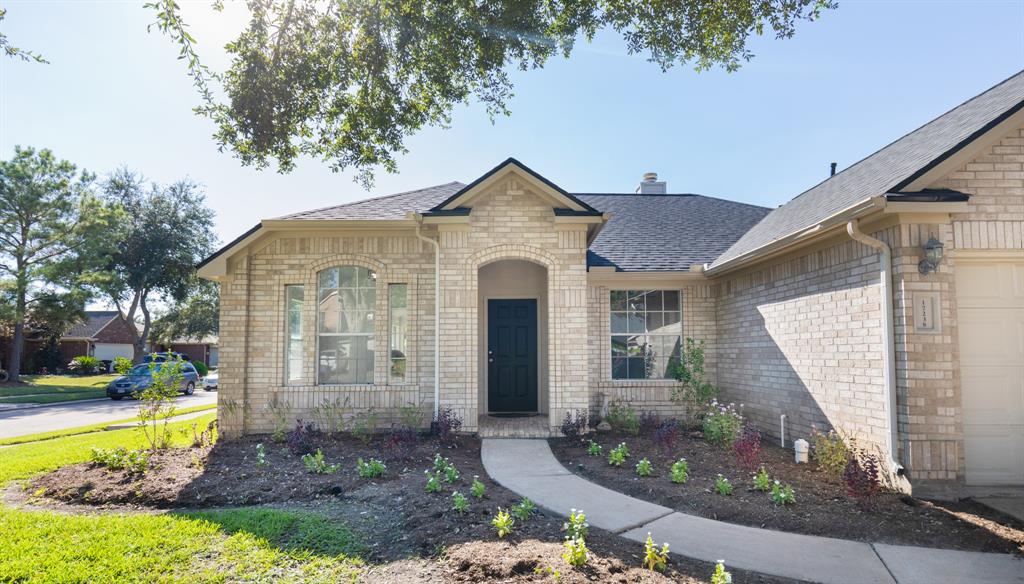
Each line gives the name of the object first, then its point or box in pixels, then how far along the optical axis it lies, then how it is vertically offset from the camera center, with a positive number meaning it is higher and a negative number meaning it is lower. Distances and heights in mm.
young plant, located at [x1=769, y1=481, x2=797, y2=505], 5090 -1789
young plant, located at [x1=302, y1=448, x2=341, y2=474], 6389 -1831
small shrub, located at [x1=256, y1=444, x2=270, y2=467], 6746 -1828
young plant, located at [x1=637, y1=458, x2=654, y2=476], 6141 -1804
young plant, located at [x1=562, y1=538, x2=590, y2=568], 3648 -1698
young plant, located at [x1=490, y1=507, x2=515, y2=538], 4219 -1712
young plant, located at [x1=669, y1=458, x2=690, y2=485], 5789 -1772
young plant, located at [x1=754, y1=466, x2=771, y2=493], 5498 -1781
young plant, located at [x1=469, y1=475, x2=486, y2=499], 5133 -1713
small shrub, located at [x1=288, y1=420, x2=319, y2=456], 7381 -1768
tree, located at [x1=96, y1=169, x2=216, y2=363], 28047 +4642
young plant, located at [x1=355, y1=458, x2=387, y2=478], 6125 -1799
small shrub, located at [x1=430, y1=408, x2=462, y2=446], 7730 -1647
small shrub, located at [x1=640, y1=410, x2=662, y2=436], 8633 -1798
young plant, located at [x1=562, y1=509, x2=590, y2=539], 4027 -1670
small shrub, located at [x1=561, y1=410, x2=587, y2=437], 8016 -1643
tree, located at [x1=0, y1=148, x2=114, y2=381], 23703 +4399
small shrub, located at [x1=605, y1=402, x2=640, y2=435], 8692 -1734
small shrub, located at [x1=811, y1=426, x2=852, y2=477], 6035 -1646
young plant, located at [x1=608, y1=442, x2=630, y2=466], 6658 -1798
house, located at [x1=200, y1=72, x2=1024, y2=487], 5574 +277
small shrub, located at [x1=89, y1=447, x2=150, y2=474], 6616 -1826
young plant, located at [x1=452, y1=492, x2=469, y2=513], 4750 -1721
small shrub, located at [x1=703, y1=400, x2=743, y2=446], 7644 -1662
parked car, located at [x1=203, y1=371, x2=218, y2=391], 26288 -3092
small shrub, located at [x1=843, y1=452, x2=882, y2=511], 5070 -1688
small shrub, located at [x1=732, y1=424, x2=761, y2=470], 6176 -1594
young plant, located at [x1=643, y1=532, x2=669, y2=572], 3678 -1743
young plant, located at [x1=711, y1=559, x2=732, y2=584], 3225 -1663
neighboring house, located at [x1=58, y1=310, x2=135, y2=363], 36875 -1158
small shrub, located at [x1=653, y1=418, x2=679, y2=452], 7283 -1712
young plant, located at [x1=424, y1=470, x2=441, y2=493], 5402 -1762
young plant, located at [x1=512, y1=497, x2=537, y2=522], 4652 -1758
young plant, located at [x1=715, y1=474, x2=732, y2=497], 5410 -1800
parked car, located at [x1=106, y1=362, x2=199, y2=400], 20344 -2374
